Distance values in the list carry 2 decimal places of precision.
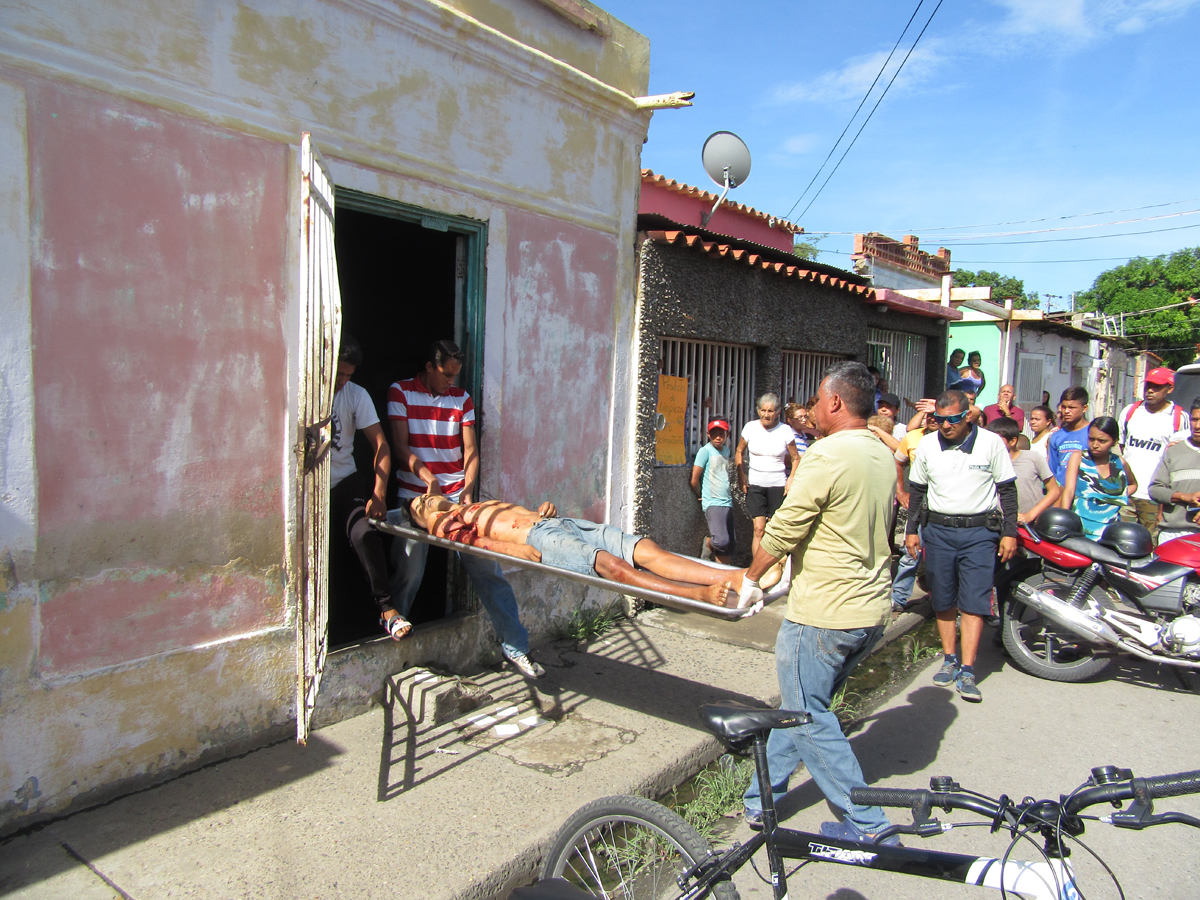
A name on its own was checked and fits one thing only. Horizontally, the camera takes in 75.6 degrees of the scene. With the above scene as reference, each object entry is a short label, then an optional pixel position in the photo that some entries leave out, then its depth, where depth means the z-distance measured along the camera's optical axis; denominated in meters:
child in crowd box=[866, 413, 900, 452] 6.80
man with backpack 6.55
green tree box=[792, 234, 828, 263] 21.83
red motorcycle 4.83
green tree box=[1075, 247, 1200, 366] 32.06
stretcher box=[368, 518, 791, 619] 2.95
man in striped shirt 4.43
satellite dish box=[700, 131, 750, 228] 7.01
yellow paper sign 6.57
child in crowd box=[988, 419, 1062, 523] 5.78
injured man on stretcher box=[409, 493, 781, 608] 3.19
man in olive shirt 2.95
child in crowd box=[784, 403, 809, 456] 7.34
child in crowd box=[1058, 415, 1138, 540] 5.96
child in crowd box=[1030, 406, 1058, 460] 7.41
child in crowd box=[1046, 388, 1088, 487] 6.53
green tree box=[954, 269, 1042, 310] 36.34
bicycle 1.73
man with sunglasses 4.79
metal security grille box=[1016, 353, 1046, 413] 15.75
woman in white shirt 6.96
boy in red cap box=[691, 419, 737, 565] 6.82
